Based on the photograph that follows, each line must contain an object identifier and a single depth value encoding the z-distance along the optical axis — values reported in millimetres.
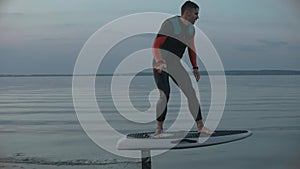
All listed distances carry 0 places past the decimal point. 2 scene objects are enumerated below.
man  5871
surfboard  6078
